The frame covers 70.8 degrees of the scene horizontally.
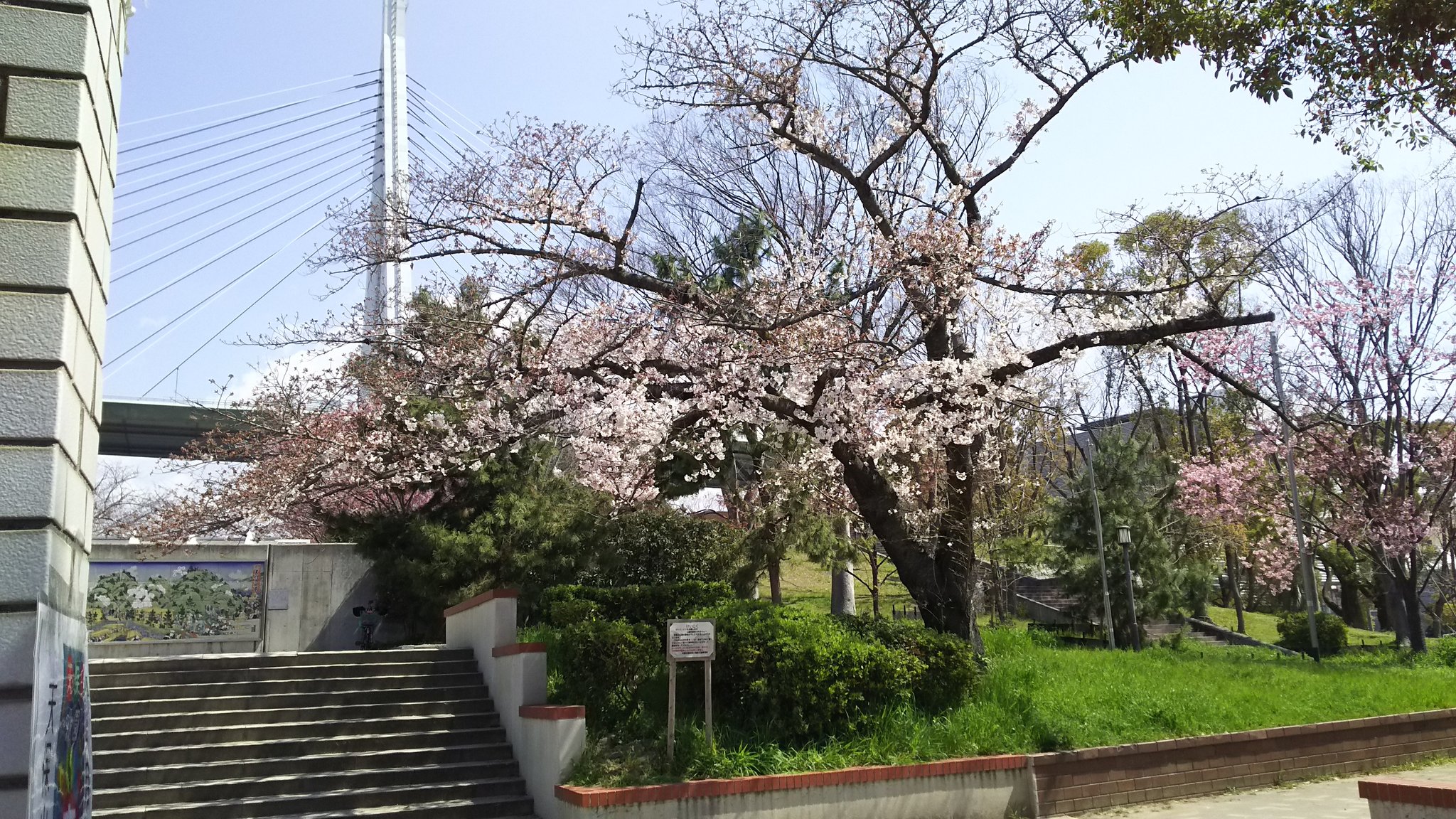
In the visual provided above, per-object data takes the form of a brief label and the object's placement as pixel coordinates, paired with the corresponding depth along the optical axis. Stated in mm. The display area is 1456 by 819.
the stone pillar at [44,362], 3432
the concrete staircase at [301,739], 8781
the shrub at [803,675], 9211
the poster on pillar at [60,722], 3482
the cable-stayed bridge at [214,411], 19280
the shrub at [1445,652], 18722
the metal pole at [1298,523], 21109
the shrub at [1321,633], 25000
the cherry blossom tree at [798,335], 10719
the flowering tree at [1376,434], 20406
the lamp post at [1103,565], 22520
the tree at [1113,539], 24734
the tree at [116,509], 29844
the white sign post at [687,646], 8391
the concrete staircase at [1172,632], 28259
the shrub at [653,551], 14305
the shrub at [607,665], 9477
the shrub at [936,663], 10109
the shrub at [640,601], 10773
